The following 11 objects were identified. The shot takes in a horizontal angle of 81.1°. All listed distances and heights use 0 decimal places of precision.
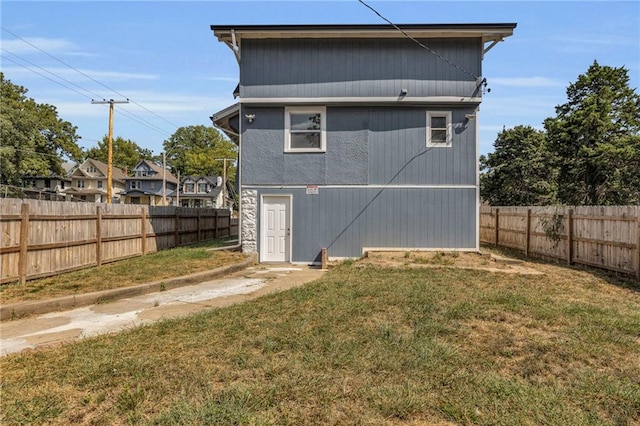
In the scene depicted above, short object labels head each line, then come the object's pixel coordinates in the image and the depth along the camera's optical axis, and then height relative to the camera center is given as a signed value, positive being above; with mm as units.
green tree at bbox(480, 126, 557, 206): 27362 +3245
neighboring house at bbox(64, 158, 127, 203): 59906 +4682
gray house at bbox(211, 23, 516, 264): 11539 +2178
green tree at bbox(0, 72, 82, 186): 38494 +9175
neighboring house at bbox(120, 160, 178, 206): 60062 +4386
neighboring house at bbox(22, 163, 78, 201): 54441 +4267
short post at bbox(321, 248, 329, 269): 11016 -1349
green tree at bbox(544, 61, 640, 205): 21859 +4580
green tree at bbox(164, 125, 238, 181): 72638 +12710
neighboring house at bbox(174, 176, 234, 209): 61344 +3375
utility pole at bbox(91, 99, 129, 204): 25142 +5246
